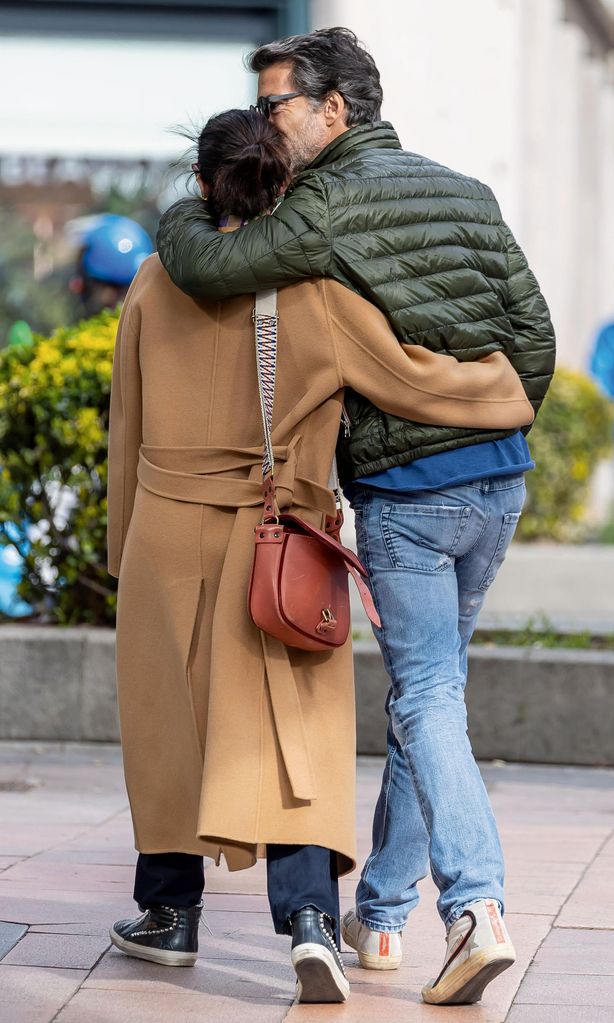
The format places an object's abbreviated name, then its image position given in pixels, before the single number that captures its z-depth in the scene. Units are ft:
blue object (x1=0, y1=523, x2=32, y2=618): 43.39
